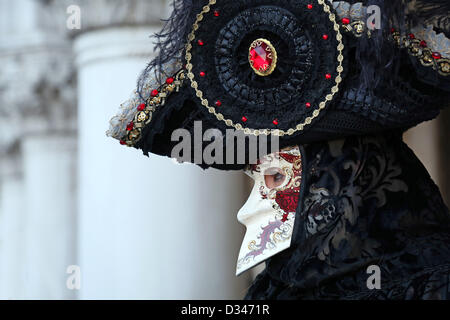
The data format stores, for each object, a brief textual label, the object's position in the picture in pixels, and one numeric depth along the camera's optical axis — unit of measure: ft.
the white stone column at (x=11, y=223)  32.23
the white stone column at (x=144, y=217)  21.22
